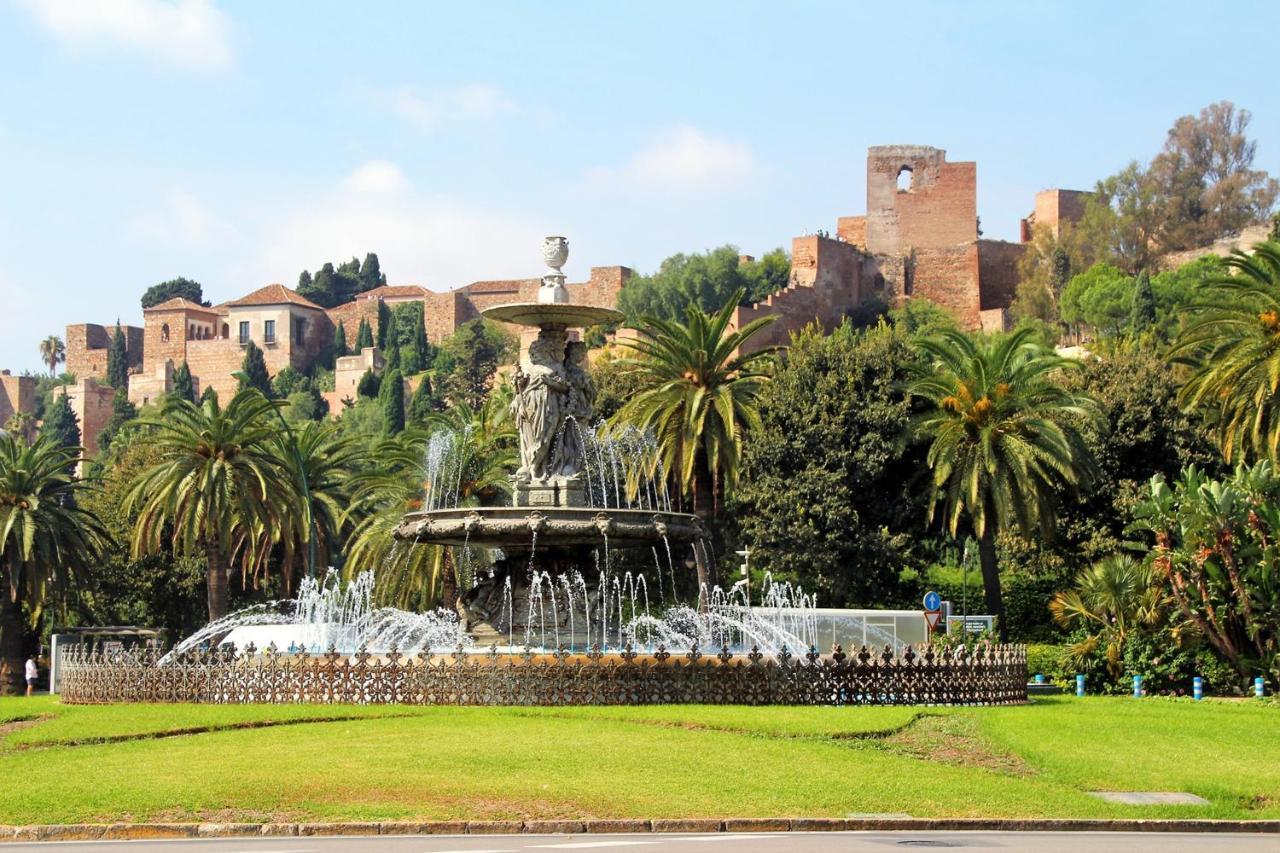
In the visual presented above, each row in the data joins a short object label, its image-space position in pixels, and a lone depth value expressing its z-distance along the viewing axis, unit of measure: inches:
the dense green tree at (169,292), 7140.8
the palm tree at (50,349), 7352.4
